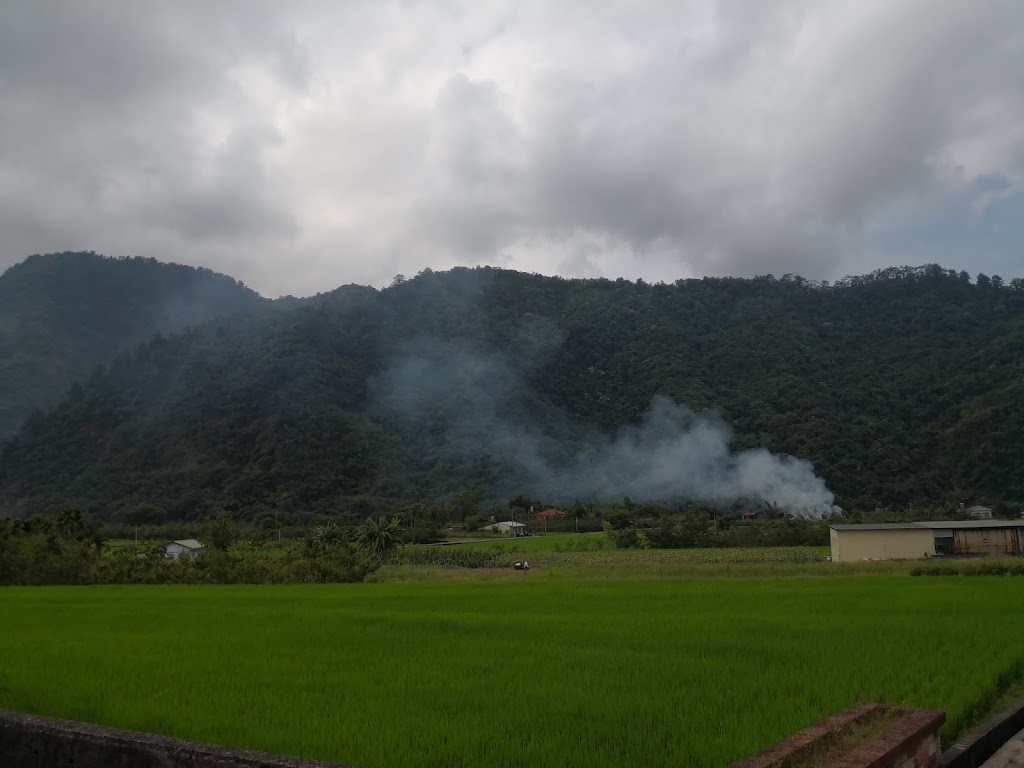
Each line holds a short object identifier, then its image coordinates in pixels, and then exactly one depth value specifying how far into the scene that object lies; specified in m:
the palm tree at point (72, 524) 36.47
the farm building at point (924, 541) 35.28
